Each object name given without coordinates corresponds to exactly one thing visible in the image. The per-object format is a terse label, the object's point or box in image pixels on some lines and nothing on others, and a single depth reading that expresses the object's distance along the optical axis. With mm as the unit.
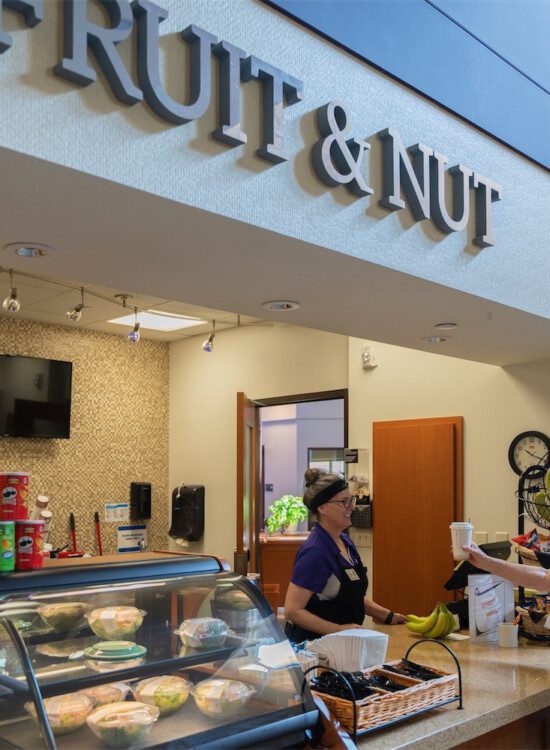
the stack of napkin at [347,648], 2592
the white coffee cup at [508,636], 3535
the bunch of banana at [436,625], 3646
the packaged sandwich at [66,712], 1910
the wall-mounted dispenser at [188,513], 7547
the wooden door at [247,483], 5012
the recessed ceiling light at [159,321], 6918
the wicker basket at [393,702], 2266
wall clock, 4703
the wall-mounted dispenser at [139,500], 7699
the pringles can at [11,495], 2018
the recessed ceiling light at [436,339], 4096
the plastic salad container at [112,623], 2180
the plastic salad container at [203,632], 2273
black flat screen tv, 6777
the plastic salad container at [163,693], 2059
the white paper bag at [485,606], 3562
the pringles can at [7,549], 1958
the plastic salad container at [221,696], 2094
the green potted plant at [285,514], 7434
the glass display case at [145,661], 1894
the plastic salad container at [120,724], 1907
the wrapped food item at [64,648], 2053
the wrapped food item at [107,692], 2012
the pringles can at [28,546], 1993
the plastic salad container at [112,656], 2076
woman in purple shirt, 3439
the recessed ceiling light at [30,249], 2461
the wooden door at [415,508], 5188
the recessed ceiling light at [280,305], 3295
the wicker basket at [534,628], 3635
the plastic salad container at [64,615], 2092
